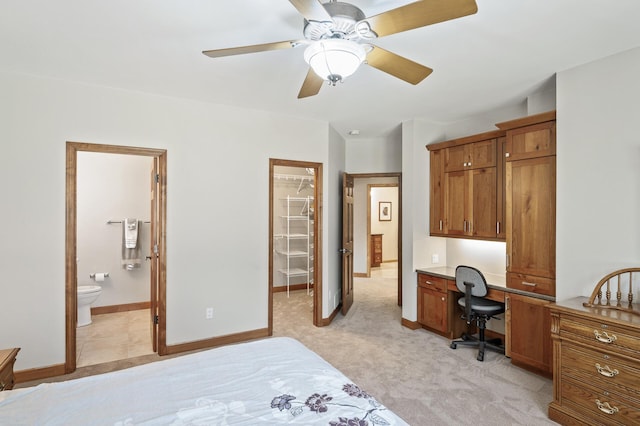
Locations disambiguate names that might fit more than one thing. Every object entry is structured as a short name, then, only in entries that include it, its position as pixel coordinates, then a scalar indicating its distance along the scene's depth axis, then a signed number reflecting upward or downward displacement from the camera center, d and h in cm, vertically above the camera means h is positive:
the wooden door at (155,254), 347 -42
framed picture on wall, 916 +12
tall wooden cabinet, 288 +11
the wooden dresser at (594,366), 197 -96
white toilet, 412 -108
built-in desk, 291 -102
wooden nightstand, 173 -82
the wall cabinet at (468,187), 352 +33
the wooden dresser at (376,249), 880 -91
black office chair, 329 -90
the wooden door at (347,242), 478 -40
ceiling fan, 135 +84
